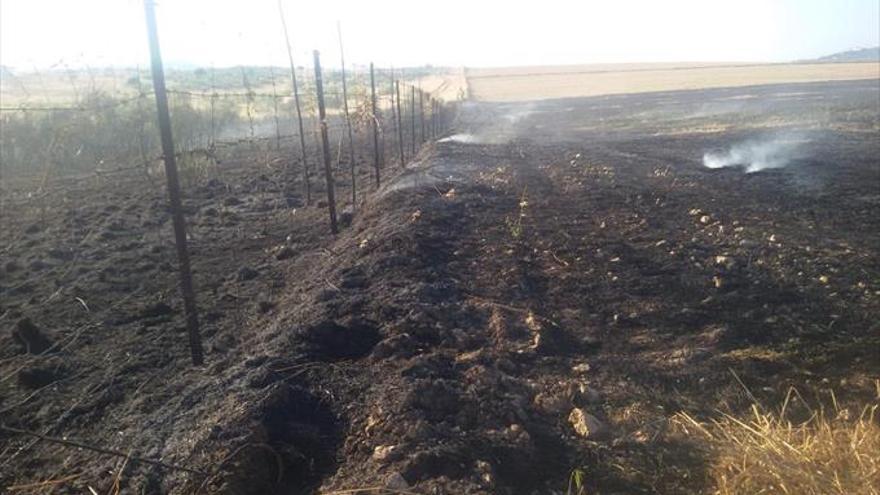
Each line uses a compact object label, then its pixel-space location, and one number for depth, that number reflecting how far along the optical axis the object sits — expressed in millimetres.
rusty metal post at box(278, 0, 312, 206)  9805
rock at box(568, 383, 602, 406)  4043
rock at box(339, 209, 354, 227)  9492
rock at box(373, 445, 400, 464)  3410
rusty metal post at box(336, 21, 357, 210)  11198
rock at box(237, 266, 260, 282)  7162
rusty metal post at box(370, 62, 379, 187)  10805
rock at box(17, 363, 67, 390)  4777
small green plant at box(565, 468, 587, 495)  3088
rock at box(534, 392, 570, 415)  3963
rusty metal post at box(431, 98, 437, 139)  23136
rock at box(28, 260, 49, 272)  7777
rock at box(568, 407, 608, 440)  3682
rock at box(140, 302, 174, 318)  6078
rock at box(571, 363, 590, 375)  4461
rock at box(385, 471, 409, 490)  3127
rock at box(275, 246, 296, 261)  7922
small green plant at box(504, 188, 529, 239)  7839
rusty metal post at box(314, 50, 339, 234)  8625
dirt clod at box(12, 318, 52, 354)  5336
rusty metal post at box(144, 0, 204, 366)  4559
